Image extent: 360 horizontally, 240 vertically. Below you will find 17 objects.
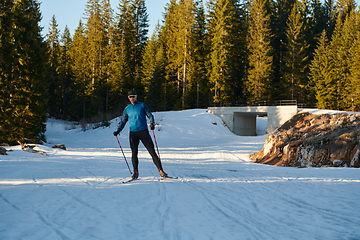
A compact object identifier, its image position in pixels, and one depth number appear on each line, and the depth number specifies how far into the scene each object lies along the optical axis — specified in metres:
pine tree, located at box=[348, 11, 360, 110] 31.08
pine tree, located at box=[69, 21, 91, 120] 49.44
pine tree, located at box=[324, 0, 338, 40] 52.94
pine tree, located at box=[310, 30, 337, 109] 36.16
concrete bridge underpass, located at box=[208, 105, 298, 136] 27.05
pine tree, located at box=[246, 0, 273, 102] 39.50
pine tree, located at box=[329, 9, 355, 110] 34.91
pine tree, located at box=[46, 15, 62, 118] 54.31
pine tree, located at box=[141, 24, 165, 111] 44.28
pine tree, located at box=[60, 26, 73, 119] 55.50
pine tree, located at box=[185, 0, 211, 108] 41.16
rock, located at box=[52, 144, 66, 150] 15.57
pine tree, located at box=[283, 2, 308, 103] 41.75
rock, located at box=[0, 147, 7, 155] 9.92
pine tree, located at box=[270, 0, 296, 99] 47.34
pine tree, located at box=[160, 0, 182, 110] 44.81
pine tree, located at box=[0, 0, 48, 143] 15.98
